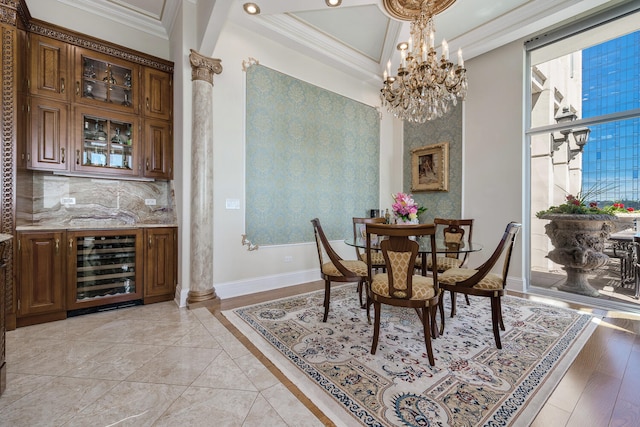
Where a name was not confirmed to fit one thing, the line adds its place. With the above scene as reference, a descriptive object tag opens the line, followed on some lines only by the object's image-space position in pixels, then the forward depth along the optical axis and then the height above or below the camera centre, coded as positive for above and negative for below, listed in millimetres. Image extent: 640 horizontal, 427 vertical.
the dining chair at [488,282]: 2217 -598
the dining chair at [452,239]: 3225 -340
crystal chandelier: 2832 +1420
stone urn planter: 3467 -407
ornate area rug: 1552 -1109
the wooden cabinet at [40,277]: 2568 -630
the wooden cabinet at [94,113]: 2768 +1118
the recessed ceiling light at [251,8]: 3206 +2458
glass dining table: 2426 -334
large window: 3303 +1281
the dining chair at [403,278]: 1945 -487
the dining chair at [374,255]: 3191 -533
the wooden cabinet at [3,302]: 1612 -537
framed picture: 4738 +843
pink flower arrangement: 2977 +60
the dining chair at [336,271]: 2719 -598
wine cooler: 2828 -606
